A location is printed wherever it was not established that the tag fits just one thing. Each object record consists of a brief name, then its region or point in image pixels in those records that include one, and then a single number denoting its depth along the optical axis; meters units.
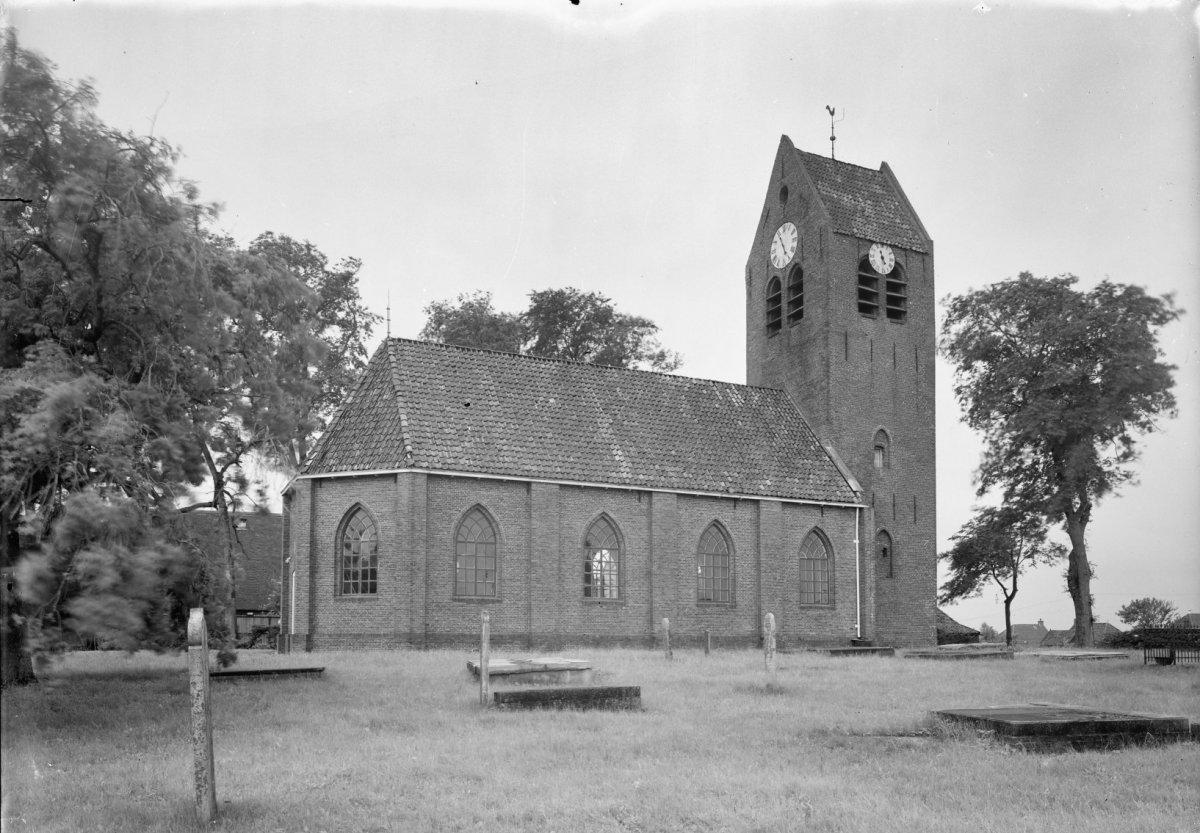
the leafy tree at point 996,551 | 43.75
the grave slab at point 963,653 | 30.39
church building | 30.45
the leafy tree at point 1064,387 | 39.12
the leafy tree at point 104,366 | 12.00
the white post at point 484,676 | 16.50
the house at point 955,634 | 49.53
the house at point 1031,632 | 93.16
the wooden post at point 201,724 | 9.23
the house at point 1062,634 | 73.10
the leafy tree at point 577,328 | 49.72
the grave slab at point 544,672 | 19.34
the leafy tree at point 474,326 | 47.44
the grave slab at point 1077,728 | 12.75
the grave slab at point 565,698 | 16.14
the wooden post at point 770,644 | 19.84
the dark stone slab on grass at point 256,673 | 19.21
